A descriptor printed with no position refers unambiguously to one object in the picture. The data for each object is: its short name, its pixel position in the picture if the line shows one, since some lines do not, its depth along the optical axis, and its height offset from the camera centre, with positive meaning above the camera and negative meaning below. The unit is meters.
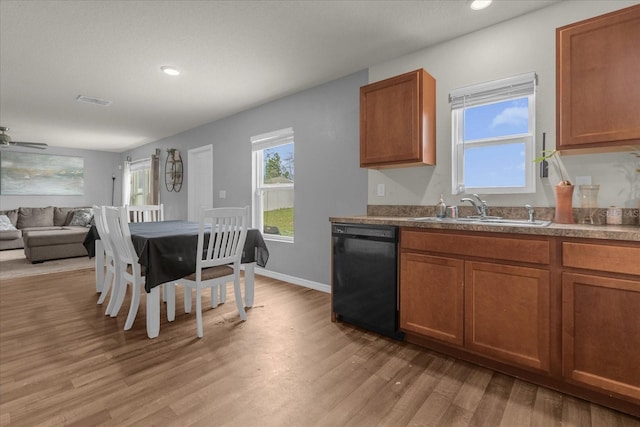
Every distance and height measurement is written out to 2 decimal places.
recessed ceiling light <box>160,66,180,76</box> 3.20 +1.46
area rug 4.44 -0.80
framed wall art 6.83 +0.90
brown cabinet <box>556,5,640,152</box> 1.72 +0.74
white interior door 5.44 +0.61
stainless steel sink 1.91 -0.06
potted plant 2.01 +0.07
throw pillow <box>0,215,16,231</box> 6.04 -0.19
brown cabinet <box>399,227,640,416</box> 1.54 -0.52
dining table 2.33 -0.33
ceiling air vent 4.07 +1.49
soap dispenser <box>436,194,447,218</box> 2.55 +0.02
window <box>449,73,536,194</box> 2.34 +0.60
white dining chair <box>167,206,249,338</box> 2.44 -0.33
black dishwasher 2.33 -0.49
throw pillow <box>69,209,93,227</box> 6.65 -0.09
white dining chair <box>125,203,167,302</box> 4.30 +0.01
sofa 5.15 -0.30
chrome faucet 2.36 +0.04
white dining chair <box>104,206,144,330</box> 2.45 -0.33
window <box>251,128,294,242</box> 4.16 +0.41
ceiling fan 4.97 +1.16
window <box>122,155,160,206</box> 6.89 +0.73
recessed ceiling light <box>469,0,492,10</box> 2.15 +1.43
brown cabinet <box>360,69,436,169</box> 2.54 +0.77
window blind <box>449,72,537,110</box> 2.31 +0.94
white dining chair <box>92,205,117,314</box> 2.84 -0.29
